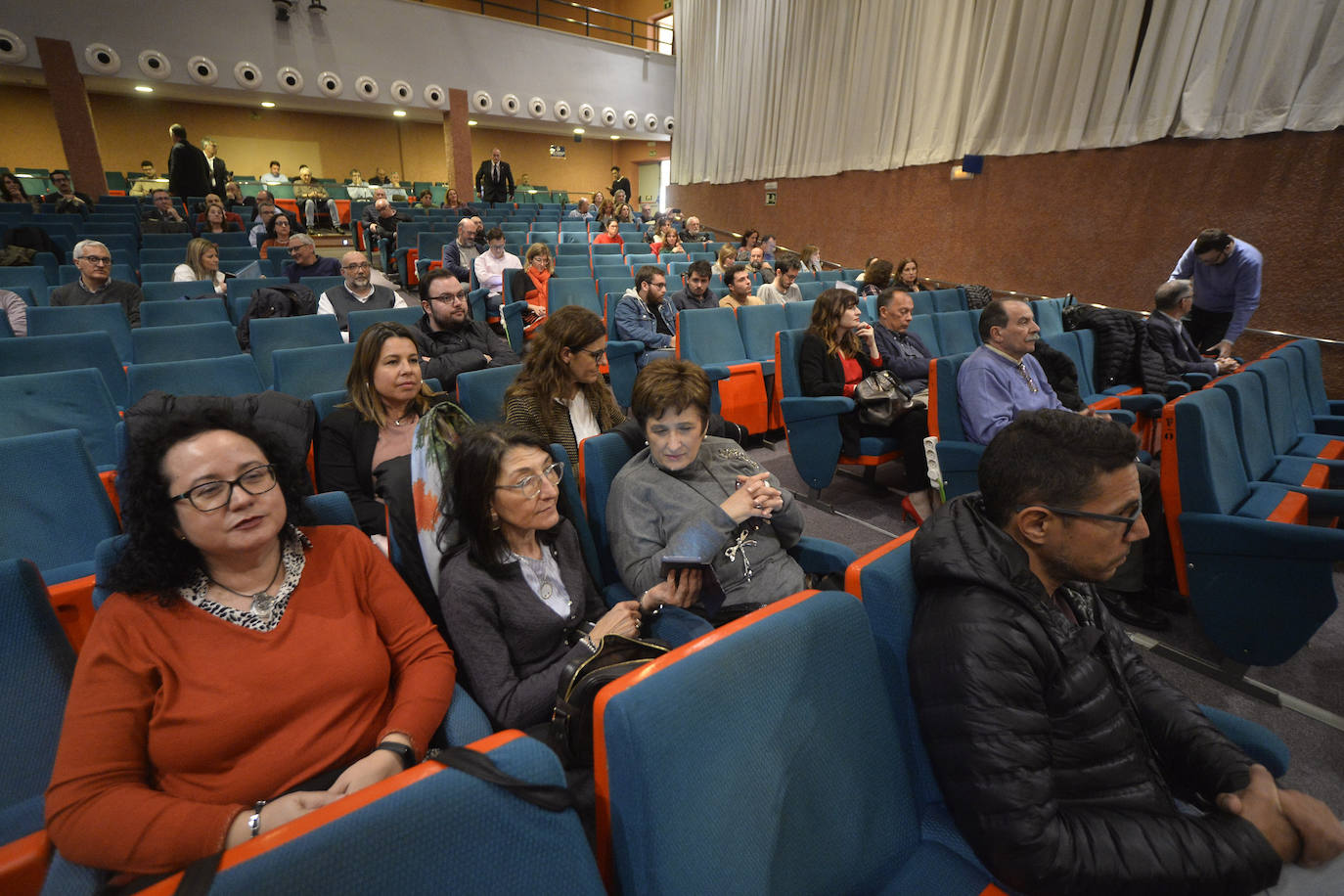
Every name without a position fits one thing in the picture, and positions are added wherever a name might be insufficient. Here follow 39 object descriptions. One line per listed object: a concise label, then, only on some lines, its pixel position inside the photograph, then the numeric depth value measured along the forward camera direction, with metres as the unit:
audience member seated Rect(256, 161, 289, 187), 11.61
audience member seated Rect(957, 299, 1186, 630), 2.24
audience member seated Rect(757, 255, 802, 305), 5.13
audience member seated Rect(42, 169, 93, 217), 7.21
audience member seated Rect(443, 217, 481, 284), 5.92
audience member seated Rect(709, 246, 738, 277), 6.17
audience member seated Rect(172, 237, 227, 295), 4.41
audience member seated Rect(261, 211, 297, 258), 6.23
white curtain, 4.60
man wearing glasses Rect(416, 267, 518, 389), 3.01
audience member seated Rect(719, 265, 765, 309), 4.74
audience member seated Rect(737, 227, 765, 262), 8.14
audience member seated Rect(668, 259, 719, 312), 4.46
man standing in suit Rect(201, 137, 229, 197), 9.25
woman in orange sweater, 0.82
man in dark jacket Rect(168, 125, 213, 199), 7.75
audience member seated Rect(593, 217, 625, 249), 8.45
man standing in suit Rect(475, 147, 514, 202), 10.61
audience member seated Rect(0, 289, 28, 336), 3.47
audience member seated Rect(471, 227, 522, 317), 5.59
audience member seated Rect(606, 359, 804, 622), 1.46
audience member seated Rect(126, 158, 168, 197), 10.23
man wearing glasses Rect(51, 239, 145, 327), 3.66
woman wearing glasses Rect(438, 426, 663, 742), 1.17
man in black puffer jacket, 0.81
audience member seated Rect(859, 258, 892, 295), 5.09
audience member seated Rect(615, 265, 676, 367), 4.18
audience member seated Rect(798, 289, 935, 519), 3.04
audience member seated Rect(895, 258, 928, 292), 5.96
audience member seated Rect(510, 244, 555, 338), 5.23
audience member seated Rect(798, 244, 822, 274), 7.15
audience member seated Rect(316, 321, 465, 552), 1.87
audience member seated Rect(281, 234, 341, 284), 4.40
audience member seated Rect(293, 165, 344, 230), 9.82
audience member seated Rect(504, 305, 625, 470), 2.08
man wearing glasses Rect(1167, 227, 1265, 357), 4.19
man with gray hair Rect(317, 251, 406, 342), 3.73
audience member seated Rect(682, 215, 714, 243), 9.13
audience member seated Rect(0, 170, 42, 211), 7.28
